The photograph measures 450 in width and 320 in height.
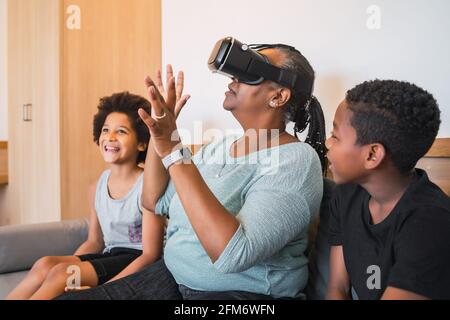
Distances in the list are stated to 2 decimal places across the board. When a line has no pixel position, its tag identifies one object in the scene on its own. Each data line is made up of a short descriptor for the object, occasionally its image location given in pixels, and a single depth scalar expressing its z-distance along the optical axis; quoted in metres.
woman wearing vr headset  0.77
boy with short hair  0.65
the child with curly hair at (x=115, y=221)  1.17
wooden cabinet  2.03
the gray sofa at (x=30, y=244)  1.44
